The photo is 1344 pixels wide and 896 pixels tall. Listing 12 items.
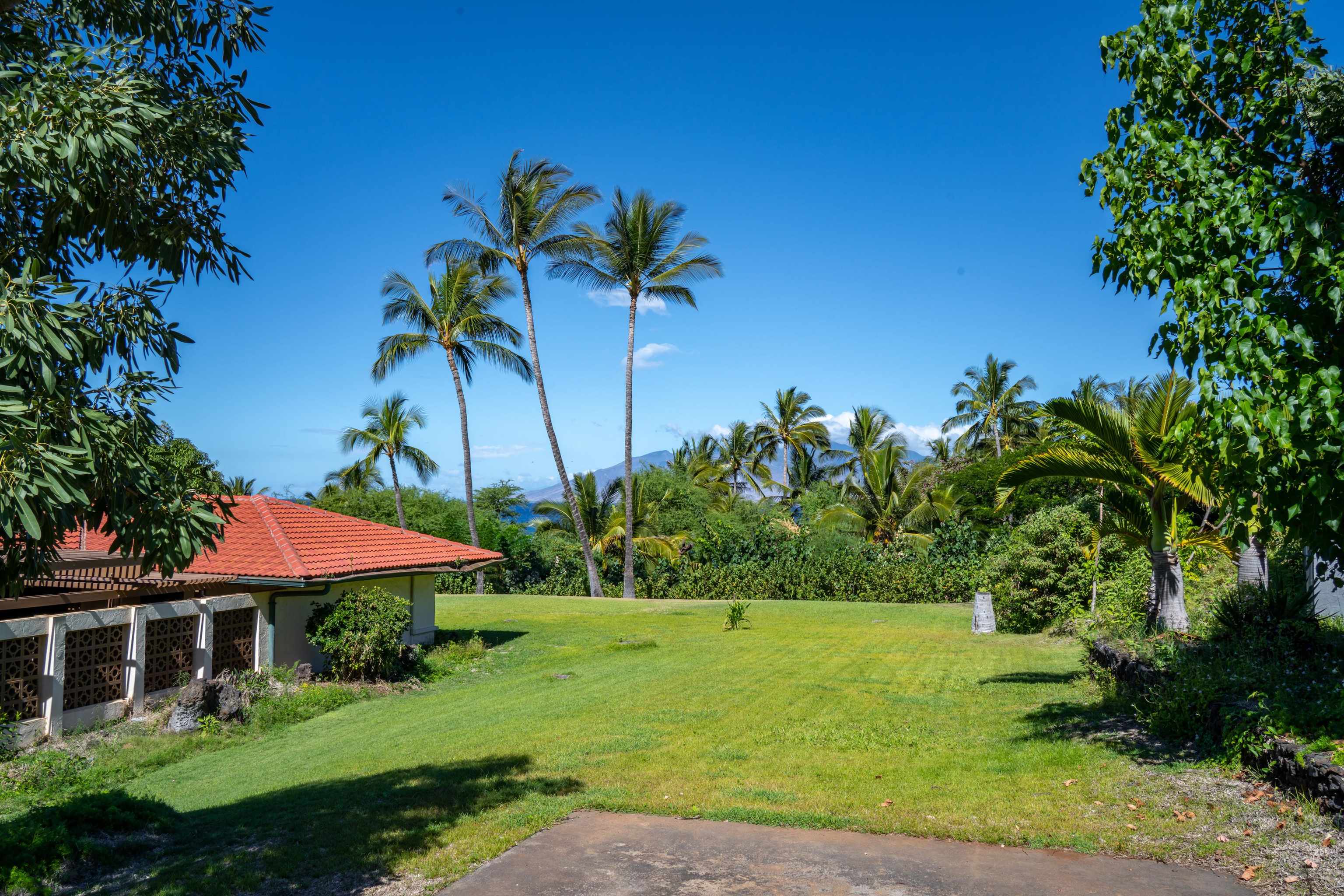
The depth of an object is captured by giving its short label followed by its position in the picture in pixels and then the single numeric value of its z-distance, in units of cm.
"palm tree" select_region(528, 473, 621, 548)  3869
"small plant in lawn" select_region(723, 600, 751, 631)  2333
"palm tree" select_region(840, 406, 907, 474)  5122
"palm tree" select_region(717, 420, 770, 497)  5812
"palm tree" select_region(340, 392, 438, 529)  4503
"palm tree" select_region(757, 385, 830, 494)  5509
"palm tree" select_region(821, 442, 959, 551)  3428
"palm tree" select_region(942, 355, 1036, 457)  5256
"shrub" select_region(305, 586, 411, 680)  1512
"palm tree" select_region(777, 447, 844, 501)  5581
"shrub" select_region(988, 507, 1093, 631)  2109
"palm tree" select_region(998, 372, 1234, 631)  1177
